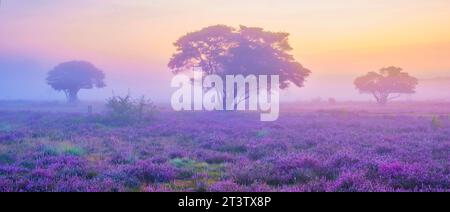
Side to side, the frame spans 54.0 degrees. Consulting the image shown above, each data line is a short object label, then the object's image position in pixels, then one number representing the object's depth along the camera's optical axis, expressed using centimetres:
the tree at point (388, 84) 6481
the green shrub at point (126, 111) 2690
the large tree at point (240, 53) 4397
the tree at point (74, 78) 7406
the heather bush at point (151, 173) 930
